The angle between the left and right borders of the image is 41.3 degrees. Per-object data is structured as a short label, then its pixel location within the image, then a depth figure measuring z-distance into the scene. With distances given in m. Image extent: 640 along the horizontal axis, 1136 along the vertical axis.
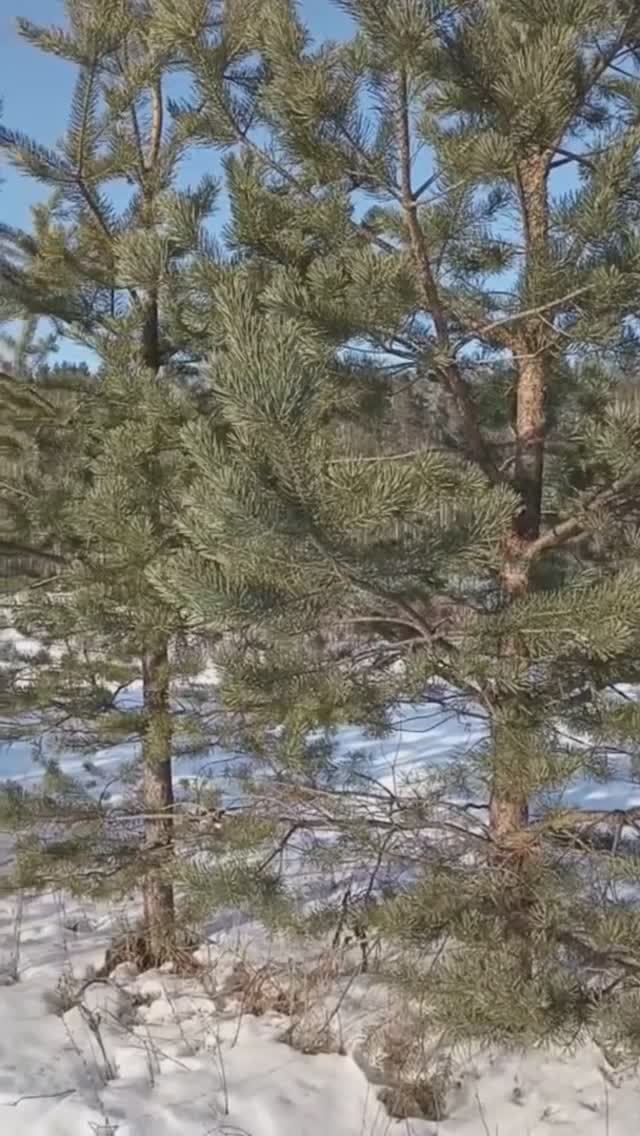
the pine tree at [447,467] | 1.89
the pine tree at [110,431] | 2.85
